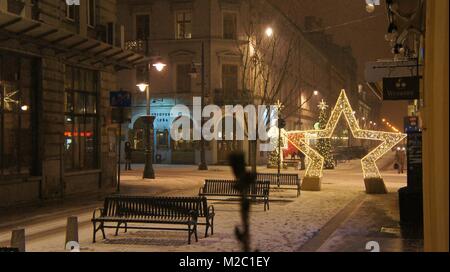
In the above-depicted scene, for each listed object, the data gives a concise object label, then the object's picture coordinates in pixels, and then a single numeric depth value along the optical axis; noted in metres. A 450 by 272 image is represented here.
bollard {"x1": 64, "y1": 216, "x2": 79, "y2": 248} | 9.95
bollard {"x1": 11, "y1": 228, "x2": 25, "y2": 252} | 8.22
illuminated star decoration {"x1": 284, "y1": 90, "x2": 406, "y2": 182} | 21.95
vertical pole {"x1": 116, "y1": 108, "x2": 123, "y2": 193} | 20.67
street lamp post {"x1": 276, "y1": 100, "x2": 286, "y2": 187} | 24.48
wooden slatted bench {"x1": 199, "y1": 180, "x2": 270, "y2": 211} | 17.41
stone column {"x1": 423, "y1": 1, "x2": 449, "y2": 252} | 4.78
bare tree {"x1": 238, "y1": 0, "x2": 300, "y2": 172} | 41.48
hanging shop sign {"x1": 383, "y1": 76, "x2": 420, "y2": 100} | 11.41
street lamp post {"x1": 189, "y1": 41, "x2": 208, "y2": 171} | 37.91
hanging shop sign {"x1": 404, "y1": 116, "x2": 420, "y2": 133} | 29.72
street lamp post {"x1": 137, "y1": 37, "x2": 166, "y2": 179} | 28.30
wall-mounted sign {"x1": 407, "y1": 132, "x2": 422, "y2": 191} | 13.57
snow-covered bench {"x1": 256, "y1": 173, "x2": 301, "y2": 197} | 21.27
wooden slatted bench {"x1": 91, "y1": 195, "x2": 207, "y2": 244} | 11.38
